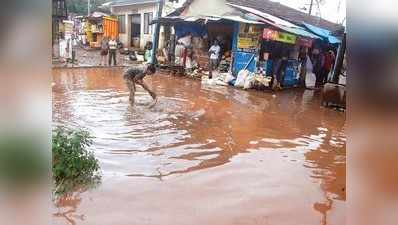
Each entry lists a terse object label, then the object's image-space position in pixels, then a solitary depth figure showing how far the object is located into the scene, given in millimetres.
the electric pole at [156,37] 16797
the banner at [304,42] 14801
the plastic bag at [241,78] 13320
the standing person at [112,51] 18305
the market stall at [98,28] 25578
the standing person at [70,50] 17344
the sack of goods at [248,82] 13184
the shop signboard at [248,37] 13788
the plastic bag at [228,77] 13766
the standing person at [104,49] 18531
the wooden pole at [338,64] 10924
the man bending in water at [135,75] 8930
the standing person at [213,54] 14719
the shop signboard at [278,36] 13078
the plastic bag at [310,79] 15930
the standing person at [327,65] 17625
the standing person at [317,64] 17138
